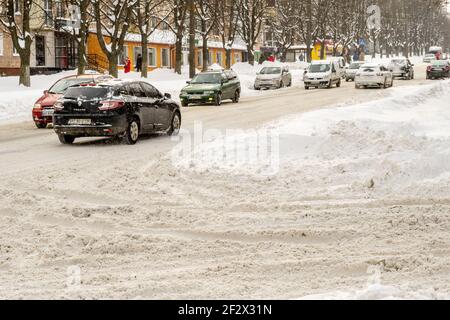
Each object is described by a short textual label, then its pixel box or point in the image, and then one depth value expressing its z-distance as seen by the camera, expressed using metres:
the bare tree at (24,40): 33.97
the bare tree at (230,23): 54.41
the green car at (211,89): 29.27
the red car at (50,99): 20.58
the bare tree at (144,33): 44.01
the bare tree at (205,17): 50.01
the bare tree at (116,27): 37.69
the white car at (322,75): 42.25
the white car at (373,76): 39.59
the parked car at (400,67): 50.75
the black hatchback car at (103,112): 15.75
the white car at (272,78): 43.09
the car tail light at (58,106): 16.02
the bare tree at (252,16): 59.45
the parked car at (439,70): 50.28
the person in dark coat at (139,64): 54.12
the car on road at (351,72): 52.09
